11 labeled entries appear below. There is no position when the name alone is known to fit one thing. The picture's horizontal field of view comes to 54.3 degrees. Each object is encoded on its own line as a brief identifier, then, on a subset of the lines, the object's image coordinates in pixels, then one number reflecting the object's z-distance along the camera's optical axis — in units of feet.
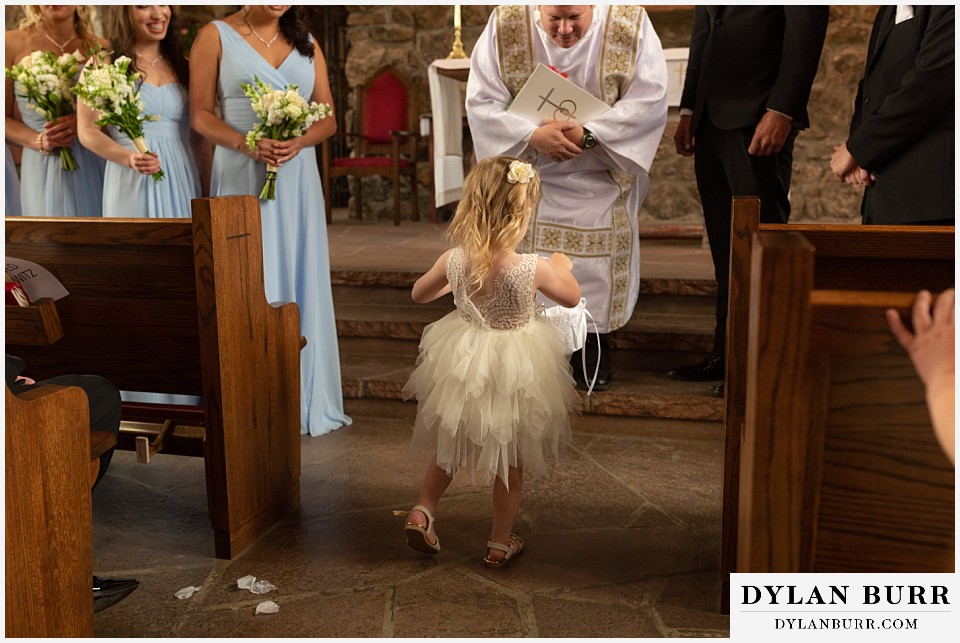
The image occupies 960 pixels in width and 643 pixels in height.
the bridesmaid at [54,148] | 13.07
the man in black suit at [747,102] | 11.19
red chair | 25.53
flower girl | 8.07
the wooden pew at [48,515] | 5.69
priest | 11.62
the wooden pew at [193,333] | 8.43
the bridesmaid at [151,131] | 11.74
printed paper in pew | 8.19
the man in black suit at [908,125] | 8.45
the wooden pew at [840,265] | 6.37
